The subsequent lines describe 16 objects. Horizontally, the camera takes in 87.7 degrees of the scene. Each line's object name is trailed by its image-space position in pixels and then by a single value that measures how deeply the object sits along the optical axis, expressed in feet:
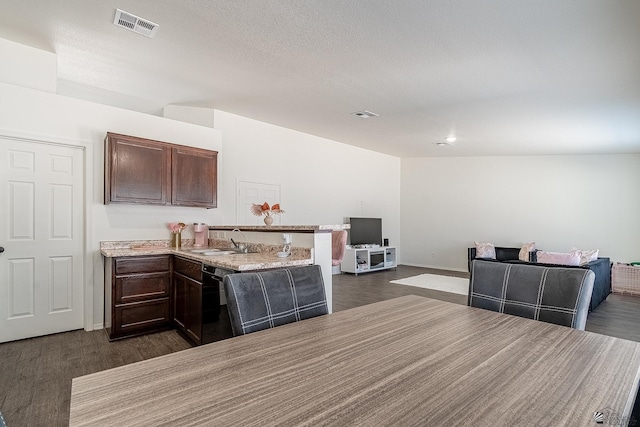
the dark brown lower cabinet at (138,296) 10.75
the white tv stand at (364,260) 23.40
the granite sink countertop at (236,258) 7.72
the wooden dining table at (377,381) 2.32
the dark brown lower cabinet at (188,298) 9.14
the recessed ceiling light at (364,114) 16.02
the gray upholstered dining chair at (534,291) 4.63
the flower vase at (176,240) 13.69
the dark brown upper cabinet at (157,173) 11.92
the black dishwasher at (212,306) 7.84
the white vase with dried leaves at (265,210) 10.64
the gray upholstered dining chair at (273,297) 4.32
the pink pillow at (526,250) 21.09
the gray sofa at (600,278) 14.67
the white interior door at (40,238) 10.64
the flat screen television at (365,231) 23.99
